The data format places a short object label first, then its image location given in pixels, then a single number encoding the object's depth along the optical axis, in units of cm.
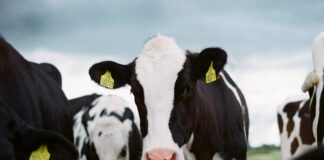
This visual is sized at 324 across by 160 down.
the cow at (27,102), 529
